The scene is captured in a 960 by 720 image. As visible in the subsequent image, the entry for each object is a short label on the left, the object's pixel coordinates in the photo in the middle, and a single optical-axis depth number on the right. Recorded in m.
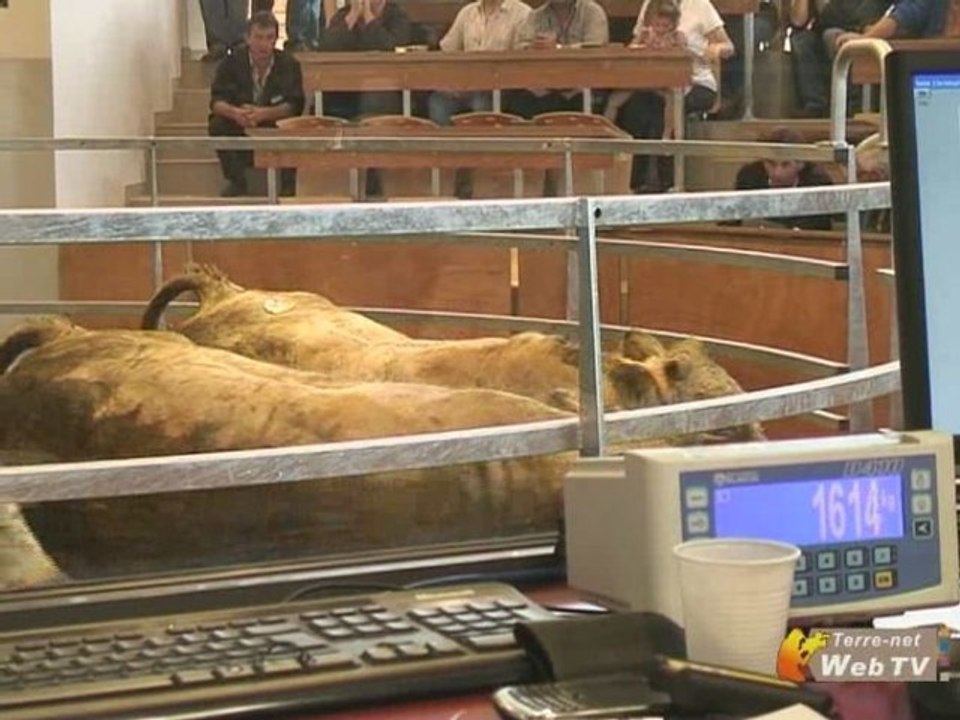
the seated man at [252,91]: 8.12
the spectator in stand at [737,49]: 7.82
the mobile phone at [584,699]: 1.28
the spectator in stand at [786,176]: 5.68
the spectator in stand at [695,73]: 7.50
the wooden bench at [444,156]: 6.13
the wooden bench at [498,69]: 7.40
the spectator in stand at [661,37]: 7.51
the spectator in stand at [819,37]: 7.59
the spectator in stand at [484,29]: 8.02
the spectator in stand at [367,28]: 8.32
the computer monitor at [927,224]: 1.52
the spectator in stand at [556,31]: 7.81
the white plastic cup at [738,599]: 1.28
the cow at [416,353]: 2.48
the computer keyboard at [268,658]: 1.32
